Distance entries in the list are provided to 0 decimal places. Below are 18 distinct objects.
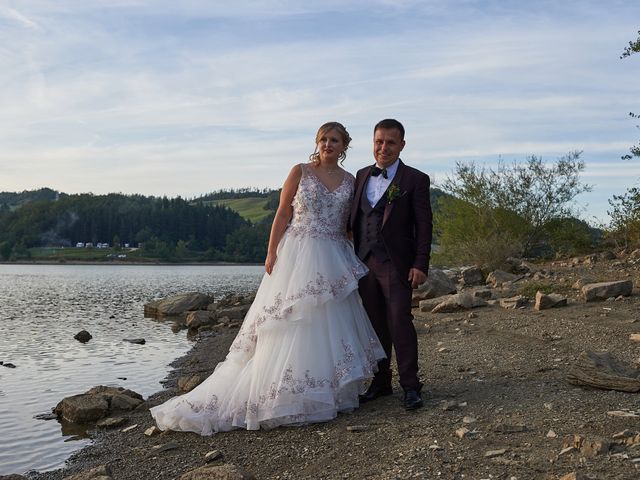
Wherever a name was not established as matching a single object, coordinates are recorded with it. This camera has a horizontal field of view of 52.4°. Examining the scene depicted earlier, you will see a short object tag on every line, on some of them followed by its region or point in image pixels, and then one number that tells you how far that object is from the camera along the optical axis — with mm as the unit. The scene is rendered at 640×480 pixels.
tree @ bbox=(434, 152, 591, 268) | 28594
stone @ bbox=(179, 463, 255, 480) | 5094
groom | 7000
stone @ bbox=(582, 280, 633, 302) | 13266
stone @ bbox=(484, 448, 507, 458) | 5172
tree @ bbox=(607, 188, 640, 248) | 21750
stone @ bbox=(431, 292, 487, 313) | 15250
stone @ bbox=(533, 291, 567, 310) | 13266
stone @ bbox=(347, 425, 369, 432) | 6383
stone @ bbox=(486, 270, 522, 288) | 19875
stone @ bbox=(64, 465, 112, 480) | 5828
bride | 6848
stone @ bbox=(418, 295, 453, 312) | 16263
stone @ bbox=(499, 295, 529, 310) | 14171
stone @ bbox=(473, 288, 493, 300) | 16578
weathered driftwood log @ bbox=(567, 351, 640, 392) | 6620
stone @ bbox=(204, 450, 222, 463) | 6176
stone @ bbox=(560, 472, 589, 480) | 4289
